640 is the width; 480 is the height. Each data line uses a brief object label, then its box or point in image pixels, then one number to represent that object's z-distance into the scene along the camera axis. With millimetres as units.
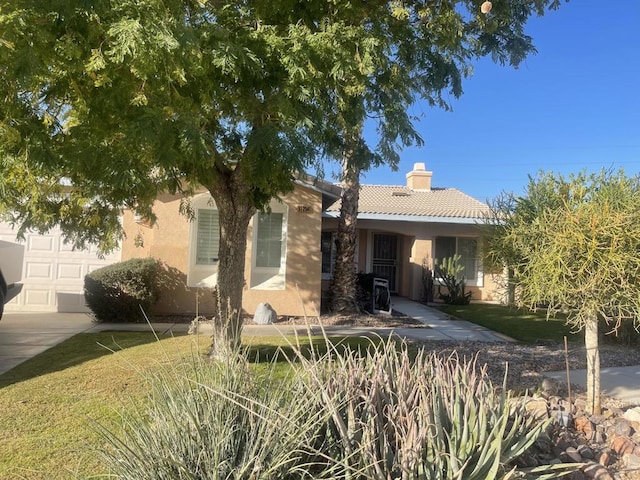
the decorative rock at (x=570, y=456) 4172
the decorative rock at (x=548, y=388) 6219
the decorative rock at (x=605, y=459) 4306
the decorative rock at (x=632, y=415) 5539
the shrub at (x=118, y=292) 10820
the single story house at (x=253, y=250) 12094
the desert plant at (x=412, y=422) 2662
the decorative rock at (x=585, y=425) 4988
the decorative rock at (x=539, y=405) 4774
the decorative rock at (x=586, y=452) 4327
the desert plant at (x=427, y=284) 16750
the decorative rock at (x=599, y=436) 4875
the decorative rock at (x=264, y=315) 11344
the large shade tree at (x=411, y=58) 5961
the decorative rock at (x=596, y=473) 3848
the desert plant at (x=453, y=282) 16297
